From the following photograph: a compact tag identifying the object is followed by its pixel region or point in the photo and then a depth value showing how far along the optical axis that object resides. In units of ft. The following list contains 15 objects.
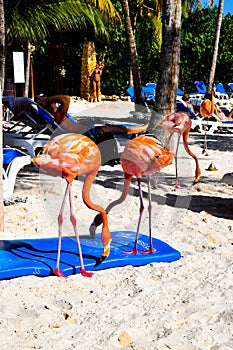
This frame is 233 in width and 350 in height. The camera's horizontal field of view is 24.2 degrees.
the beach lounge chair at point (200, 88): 78.12
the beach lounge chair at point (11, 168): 20.67
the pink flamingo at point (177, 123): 22.75
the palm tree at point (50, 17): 48.29
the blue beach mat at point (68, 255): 13.99
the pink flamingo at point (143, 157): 14.67
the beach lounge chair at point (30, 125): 28.04
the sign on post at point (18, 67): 44.55
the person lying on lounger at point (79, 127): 27.14
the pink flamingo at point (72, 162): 13.32
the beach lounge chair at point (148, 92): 58.34
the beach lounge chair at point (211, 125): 44.78
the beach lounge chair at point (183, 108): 47.39
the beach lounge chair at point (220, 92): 79.09
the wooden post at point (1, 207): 17.38
